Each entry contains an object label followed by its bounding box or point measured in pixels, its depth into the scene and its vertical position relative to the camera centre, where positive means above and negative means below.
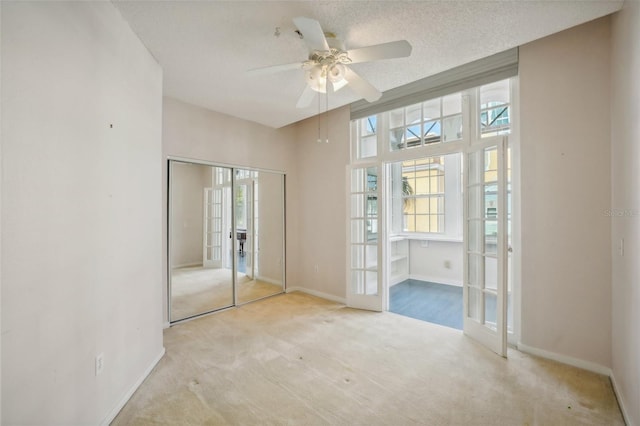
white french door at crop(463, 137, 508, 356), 2.43 -0.31
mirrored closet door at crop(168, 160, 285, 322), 3.30 -0.33
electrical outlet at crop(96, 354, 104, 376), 1.59 -0.90
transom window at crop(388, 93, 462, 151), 3.11 +1.11
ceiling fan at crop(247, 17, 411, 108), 1.64 +1.06
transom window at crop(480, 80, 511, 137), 2.72 +1.08
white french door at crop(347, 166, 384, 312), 3.60 -0.38
